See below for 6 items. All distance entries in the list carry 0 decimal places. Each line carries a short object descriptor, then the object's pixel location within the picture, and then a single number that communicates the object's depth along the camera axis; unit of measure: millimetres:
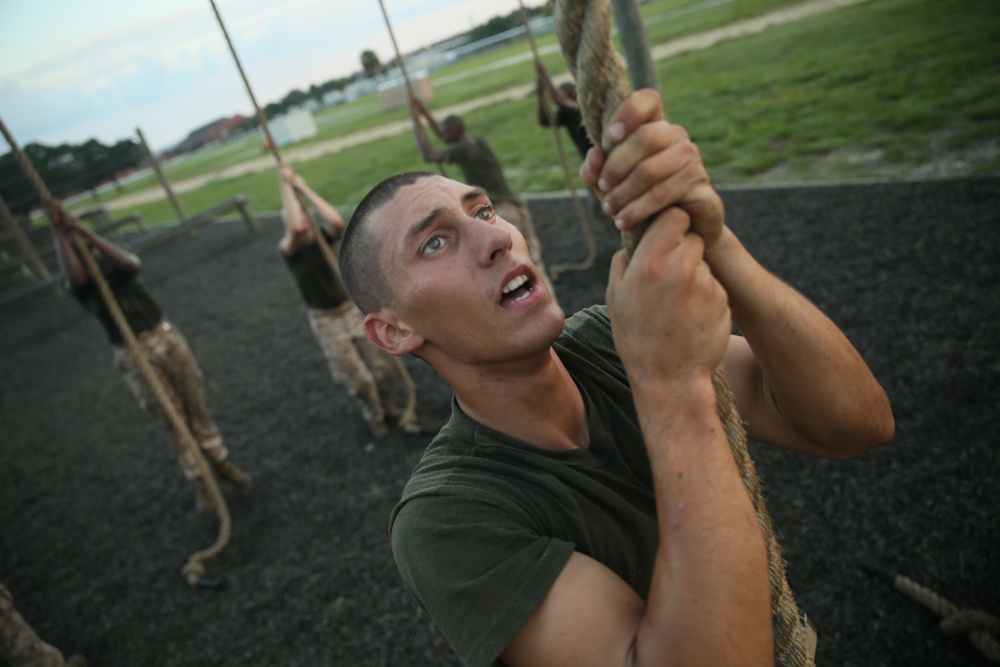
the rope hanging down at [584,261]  7159
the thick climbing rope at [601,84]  1037
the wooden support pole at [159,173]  18469
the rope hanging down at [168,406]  4520
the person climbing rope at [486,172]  6805
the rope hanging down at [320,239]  4426
